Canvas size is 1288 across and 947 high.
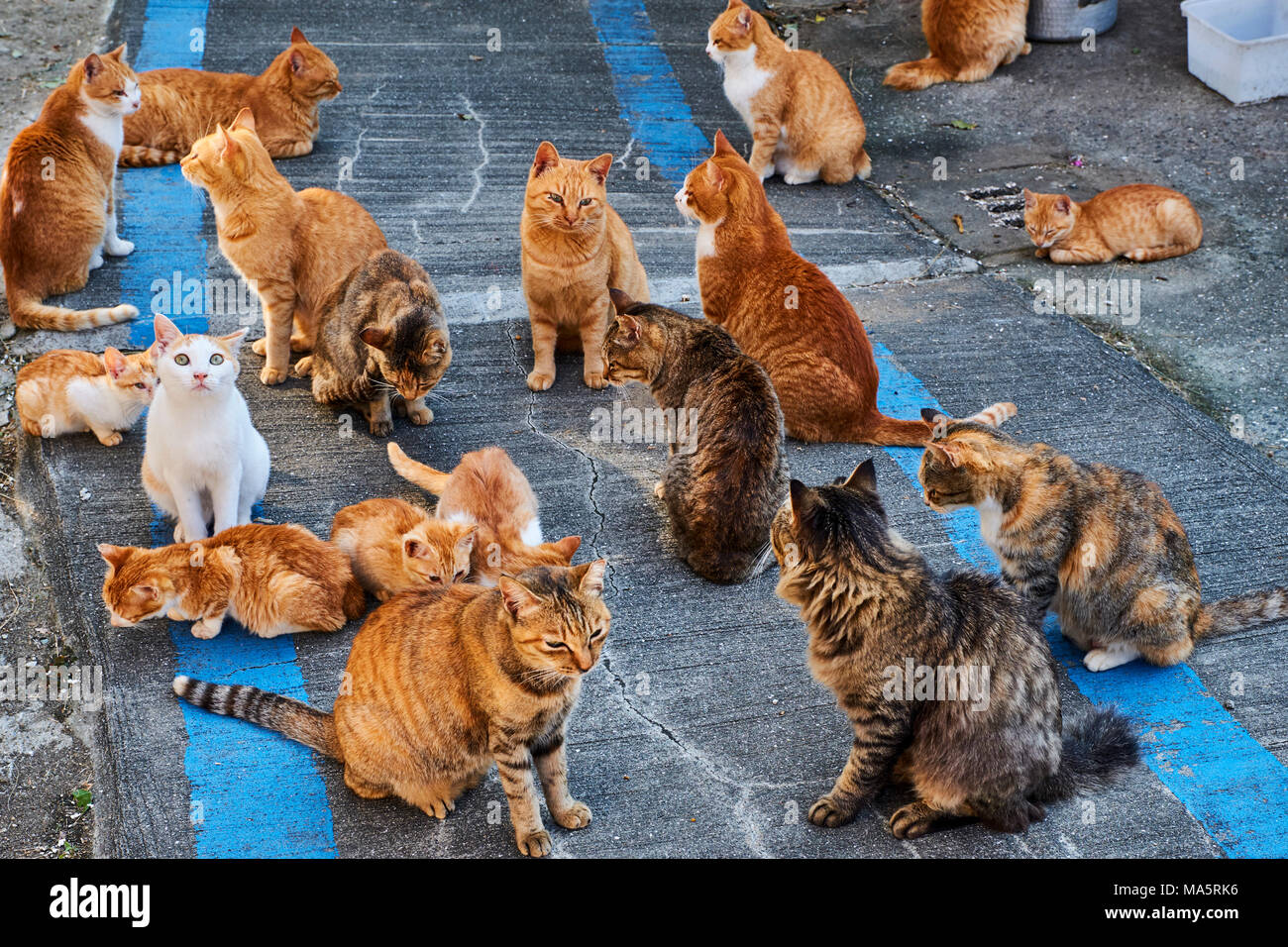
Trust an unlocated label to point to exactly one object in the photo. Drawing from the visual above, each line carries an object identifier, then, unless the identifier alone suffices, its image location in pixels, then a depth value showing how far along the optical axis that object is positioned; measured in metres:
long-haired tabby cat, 3.30
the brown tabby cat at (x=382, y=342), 4.93
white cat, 4.23
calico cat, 3.98
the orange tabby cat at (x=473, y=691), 3.15
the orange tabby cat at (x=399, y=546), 4.04
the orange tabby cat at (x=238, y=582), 4.05
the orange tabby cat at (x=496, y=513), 4.12
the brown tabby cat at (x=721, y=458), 4.46
